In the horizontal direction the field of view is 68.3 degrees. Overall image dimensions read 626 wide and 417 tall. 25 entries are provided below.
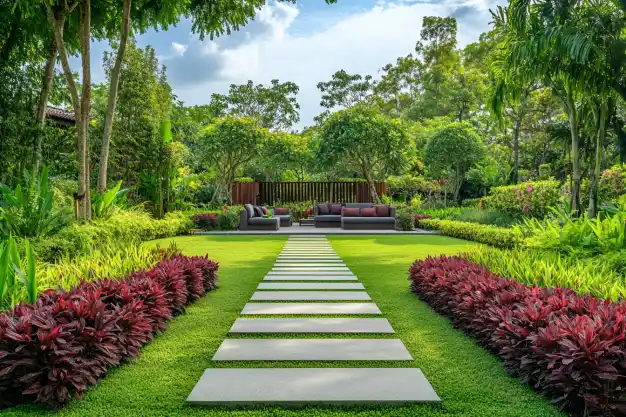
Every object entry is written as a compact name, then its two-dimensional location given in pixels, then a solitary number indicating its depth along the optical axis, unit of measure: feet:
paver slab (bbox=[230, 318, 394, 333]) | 11.39
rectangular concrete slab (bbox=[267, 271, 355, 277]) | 20.30
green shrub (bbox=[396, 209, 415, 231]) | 47.67
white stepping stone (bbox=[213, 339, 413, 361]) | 9.40
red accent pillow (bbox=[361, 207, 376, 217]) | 50.88
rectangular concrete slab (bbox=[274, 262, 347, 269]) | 23.22
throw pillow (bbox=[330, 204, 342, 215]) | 54.13
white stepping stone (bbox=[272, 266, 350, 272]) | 21.43
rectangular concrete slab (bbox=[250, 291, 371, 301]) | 14.97
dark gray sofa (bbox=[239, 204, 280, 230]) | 47.93
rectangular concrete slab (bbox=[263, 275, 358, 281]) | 18.70
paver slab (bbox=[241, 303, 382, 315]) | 13.23
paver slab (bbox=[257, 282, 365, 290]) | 16.78
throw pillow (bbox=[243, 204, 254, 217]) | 48.34
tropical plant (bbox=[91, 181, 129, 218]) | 29.78
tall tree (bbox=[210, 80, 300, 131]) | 109.81
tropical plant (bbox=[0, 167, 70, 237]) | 19.57
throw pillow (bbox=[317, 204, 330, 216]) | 54.19
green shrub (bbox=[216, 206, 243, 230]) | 48.26
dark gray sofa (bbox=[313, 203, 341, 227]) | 52.65
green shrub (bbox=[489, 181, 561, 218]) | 38.17
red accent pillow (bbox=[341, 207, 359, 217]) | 51.31
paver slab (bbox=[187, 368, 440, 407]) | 7.41
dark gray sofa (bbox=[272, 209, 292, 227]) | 54.65
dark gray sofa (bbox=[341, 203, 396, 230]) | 49.57
